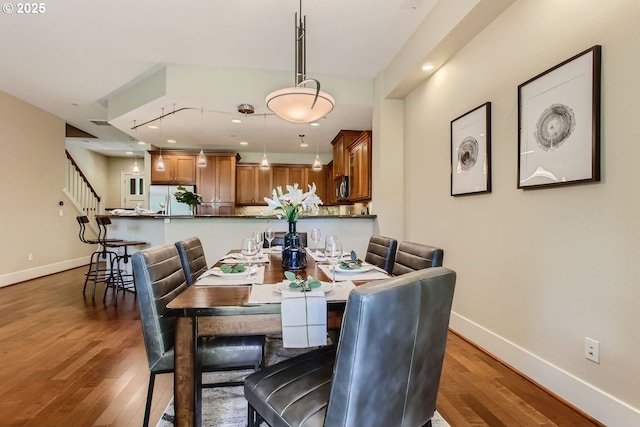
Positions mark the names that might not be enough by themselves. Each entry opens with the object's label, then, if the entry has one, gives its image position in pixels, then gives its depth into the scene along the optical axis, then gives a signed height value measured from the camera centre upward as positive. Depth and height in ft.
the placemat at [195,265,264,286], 5.01 -1.17
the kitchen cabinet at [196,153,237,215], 21.88 +1.92
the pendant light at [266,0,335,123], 7.19 +2.62
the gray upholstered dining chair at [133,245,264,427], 4.47 -2.00
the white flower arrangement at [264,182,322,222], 6.11 +0.18
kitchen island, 13.41 -0.79
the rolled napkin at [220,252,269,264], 7.13 -1.19
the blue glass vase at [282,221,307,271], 6.34 -0.88
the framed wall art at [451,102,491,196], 8.02 +1.65
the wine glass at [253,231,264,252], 6.97 -0.63
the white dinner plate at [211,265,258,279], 5.44 -1.13
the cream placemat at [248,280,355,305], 4.07 -1.18
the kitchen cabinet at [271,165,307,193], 23.65 +2.70
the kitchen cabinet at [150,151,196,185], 21.50 +2.79
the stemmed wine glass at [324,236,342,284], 6.19 -0.78
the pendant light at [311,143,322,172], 17.74 +2.61
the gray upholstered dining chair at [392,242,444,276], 5.46 -0.88
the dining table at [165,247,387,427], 3.88 -1.47
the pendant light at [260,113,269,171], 16.08 +2.55
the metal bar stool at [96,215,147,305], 13.30 -2.03
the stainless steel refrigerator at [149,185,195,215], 21.13 +0.81
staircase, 20.95 +1.17
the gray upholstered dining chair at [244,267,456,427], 2.59 -1.45
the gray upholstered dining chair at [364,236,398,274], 7.38 -1.04
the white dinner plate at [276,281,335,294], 4.35 -1.12
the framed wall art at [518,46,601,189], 5.35 +1.67
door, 29.86 +1.81
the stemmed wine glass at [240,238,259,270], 6.29 -0.77
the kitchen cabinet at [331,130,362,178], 17.52 +3.68
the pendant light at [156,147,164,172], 15.67 +2.25
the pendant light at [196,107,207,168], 15.03 +2.53
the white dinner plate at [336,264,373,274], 5.77 -1.12
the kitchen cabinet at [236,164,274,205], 23.13 +1.96
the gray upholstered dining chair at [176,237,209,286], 6.29 -1.05
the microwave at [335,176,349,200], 17.51 +1.30
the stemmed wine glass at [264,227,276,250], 7.53 -0.58
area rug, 5.19 -3.55
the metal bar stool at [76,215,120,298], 13.58 -2.79
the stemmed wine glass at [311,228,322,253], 6.75 -0.54
